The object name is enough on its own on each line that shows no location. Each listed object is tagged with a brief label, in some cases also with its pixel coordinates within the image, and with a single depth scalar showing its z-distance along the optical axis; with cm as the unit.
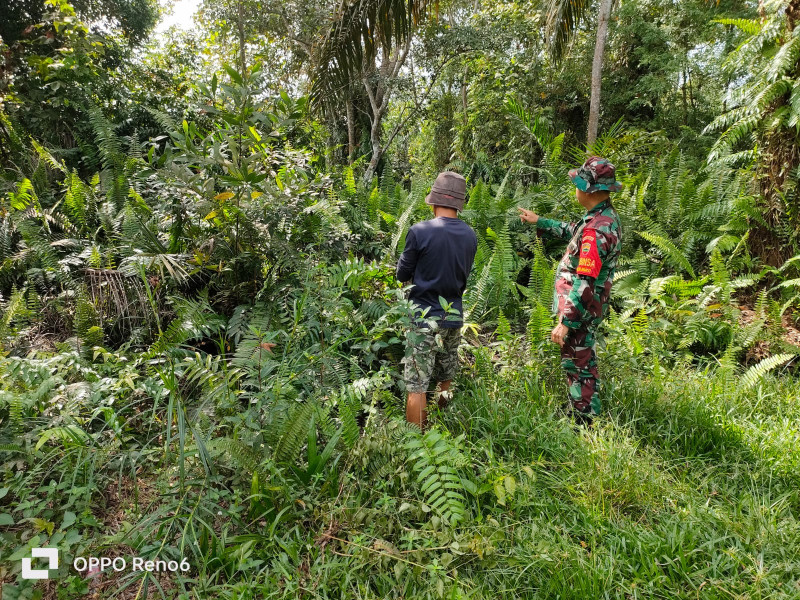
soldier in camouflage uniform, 279
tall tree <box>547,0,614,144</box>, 590
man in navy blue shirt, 281
